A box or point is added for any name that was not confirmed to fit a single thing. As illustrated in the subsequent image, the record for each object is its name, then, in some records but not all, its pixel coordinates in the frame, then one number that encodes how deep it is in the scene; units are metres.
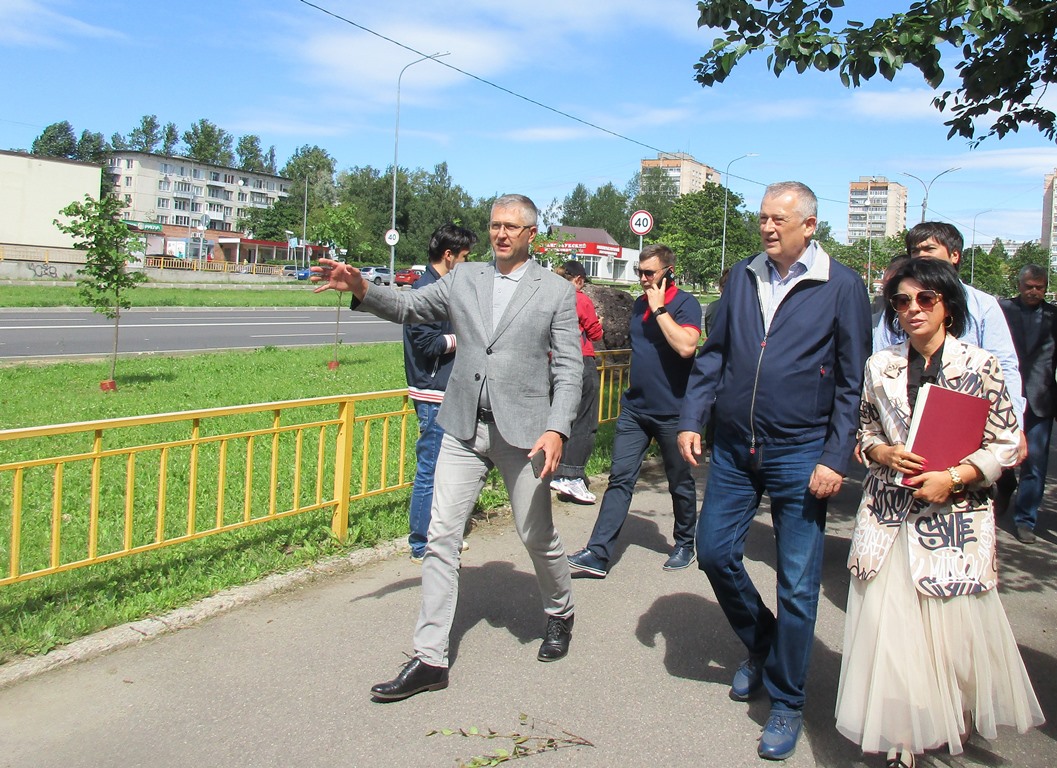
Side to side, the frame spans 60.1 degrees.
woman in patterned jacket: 2.98
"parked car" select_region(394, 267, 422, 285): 57.97
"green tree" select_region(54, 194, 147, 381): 12.14
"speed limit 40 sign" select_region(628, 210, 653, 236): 16.88
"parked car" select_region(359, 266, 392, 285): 55.17
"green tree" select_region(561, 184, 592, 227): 124.88
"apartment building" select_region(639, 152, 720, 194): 128.12
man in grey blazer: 3.76
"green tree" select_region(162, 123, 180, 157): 129.38
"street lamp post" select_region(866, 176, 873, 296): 60.62
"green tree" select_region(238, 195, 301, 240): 102.38
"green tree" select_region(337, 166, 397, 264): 90.44
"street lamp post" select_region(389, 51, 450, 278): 36.50
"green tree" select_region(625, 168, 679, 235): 118.56
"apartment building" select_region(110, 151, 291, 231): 108.31
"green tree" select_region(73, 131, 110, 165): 127.19
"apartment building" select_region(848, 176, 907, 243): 129.38
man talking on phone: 5.18
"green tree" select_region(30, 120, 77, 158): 130.88
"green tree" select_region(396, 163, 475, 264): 89.25
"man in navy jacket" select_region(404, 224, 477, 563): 5.16
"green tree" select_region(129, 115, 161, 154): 128.75
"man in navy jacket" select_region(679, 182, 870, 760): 3.31
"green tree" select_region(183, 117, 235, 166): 125.38
